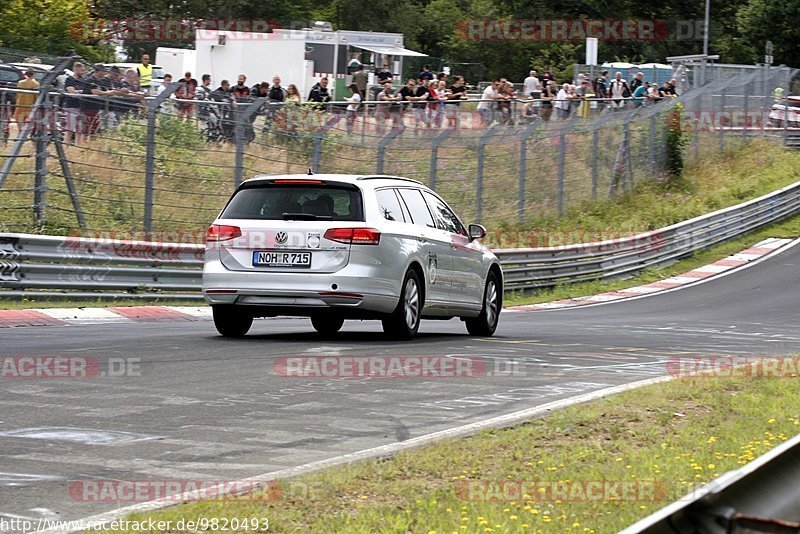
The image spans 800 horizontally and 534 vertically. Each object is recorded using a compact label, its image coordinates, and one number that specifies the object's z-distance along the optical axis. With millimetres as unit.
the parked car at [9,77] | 24969
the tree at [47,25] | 51659
